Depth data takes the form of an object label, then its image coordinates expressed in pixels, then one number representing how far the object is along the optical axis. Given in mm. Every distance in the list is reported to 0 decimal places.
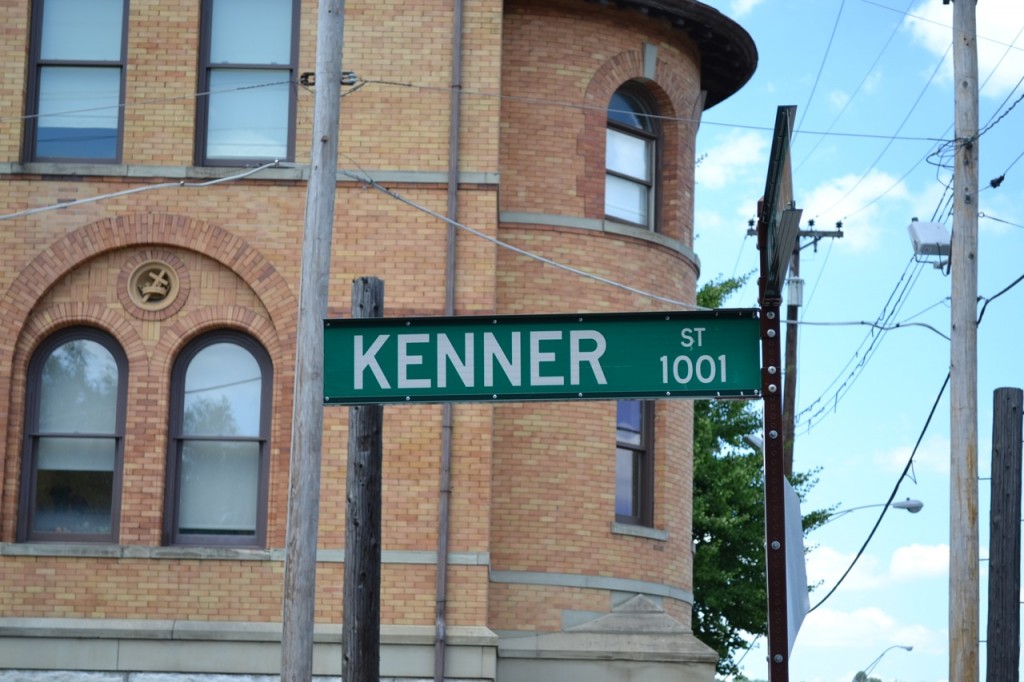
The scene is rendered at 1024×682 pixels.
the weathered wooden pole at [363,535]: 11172
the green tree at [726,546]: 32656
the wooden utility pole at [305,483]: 11852
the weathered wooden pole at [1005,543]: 18719
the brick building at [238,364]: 17219
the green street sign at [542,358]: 8430
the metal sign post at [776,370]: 7258
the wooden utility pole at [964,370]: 18469
